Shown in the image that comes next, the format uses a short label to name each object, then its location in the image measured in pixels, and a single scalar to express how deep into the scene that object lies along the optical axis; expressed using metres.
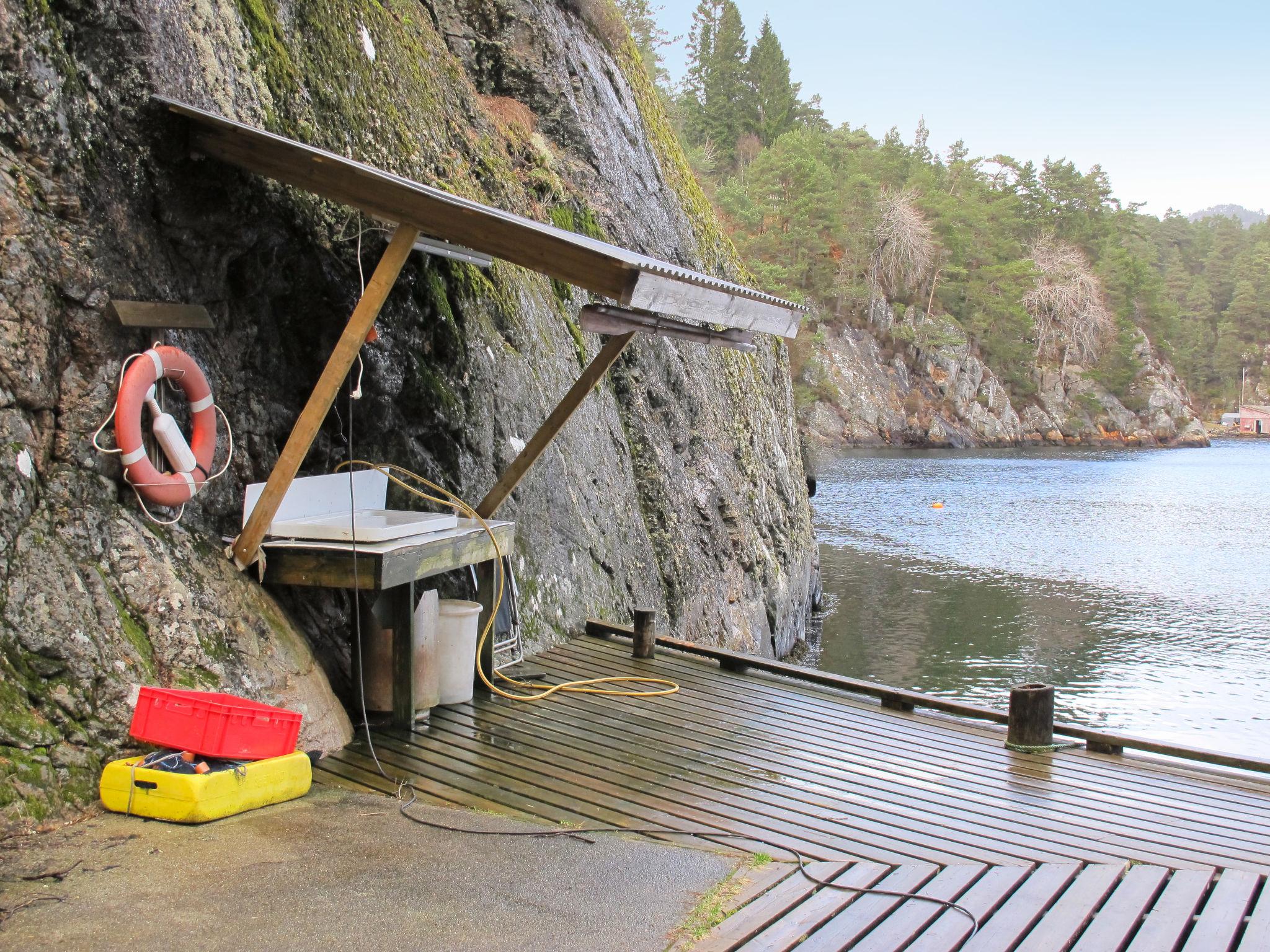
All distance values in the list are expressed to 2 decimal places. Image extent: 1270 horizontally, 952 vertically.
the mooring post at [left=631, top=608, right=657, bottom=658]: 8.35
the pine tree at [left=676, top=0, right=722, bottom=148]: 75.62
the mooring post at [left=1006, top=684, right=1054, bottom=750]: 6.58
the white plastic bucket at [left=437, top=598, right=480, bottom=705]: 6.66
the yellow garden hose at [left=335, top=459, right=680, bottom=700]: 6.98
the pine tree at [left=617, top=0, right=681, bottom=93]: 44.72
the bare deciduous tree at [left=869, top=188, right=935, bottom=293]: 68.75
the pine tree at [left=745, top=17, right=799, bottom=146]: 74.94
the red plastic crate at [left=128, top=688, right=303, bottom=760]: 4.60
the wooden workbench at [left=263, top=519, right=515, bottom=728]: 5.67
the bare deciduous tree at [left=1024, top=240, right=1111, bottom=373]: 74.31
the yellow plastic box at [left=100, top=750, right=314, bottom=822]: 4.47
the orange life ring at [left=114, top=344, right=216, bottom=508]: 5.18
